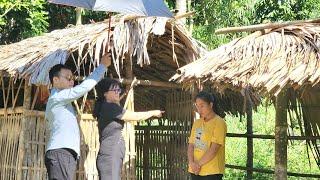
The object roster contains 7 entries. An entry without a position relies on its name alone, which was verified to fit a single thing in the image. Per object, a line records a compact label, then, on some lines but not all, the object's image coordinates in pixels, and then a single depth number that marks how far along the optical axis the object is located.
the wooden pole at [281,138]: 5.64
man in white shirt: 5.26
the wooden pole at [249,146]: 8.03
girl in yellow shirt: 5.70
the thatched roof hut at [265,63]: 4.77
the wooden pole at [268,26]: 5.44
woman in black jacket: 5.83
